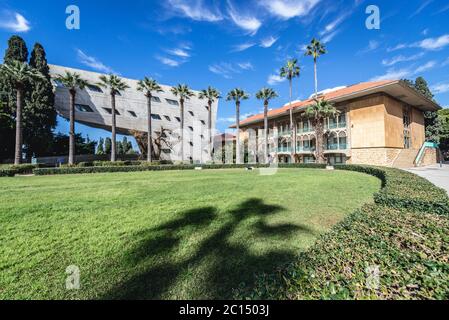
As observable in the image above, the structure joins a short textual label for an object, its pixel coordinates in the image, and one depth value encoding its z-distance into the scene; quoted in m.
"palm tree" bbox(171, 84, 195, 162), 40.59
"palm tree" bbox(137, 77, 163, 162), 37.25
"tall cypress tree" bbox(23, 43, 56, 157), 33.28
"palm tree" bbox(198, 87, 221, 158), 41.97
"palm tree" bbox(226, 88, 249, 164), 40.97
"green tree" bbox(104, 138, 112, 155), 66.08
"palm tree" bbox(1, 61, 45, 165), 26.38
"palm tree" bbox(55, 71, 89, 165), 30.35
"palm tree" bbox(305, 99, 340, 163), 31.32
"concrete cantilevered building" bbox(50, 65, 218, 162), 41.81
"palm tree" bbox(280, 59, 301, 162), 39.31
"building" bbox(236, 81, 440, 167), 29.12
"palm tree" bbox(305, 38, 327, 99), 37.12
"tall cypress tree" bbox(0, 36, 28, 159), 32.03
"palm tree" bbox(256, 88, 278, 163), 39.44
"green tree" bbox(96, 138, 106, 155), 64.46
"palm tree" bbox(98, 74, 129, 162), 34.70
